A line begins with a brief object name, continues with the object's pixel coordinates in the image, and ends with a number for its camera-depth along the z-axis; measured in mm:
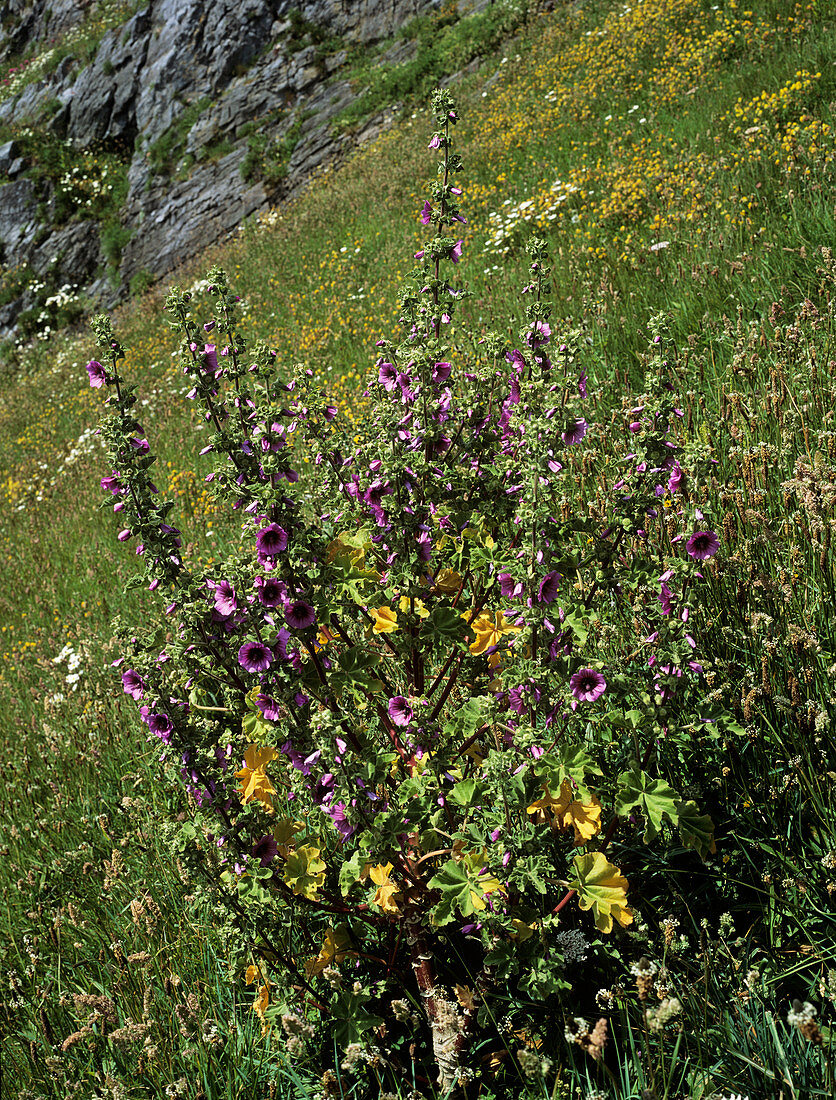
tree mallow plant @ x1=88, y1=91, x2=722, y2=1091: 1594
